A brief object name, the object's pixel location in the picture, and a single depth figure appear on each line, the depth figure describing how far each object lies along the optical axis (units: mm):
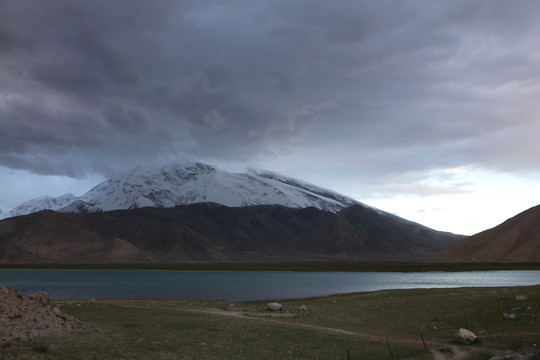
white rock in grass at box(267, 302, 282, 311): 47528
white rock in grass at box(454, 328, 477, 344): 28698
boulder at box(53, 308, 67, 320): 30145
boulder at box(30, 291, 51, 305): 32287
